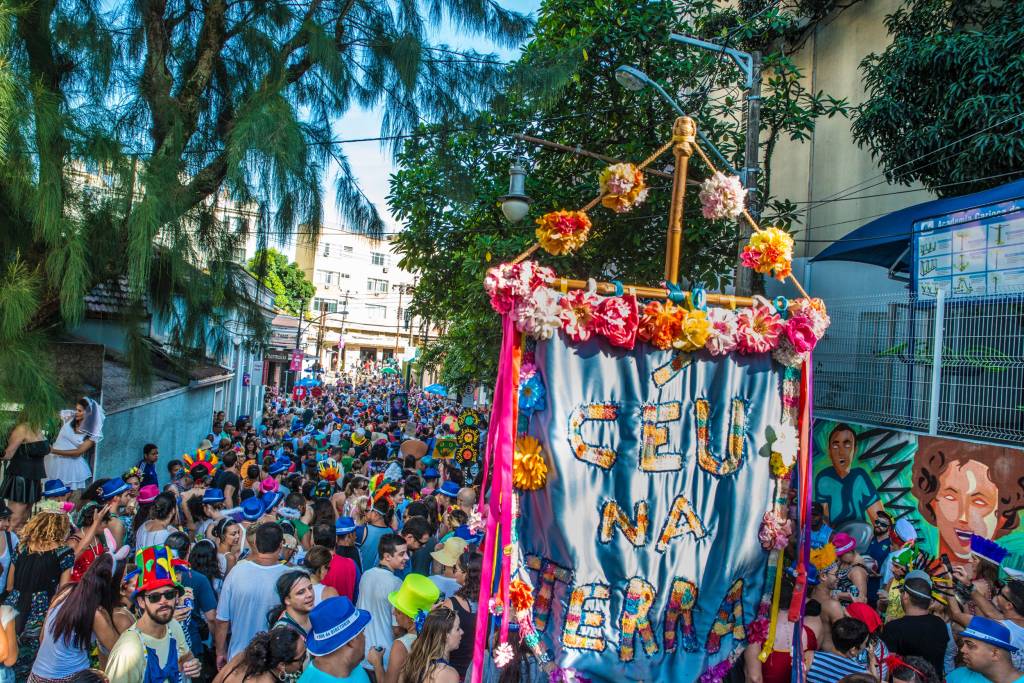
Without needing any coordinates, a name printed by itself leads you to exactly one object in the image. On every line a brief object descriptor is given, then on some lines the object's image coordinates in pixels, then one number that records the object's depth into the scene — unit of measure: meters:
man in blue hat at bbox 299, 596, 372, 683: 3.62
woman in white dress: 9.19
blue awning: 10.15
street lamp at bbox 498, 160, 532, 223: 9.85
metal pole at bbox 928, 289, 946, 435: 8.14
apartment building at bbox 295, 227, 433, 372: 65.56
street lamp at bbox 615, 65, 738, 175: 9.18
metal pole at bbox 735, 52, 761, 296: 9.12
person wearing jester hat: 4.21
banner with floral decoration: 3.89
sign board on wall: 8.79
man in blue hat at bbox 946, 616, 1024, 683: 4.05
